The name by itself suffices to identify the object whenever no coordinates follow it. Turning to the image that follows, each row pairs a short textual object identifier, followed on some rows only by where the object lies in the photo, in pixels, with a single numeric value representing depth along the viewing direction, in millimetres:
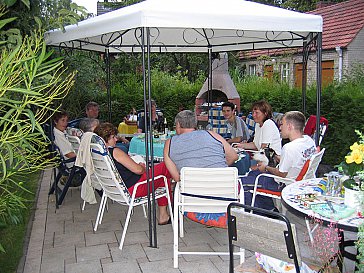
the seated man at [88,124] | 5223
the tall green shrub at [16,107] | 2375
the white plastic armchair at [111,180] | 3910
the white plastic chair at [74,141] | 4974
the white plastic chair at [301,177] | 3664
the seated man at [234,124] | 6184
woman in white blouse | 5082
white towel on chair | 4148
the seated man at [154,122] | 6510
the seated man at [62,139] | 5332
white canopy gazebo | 3621
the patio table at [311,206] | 2401
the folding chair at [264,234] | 2096
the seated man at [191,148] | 3805
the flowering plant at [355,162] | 2371
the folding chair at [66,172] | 5142
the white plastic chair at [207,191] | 3424
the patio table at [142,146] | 5031
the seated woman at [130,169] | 4062
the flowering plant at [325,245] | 2045
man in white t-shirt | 3875
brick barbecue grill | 9602
